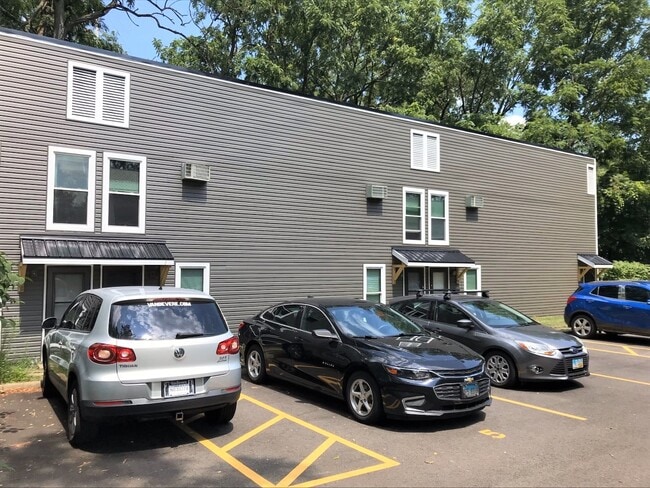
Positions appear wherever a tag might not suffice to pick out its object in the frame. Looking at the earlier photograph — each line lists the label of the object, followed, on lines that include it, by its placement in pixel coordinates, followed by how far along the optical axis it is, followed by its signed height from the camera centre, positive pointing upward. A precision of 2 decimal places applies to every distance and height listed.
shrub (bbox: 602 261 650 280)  23.39 -0.20
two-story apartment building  10.69 +1.96
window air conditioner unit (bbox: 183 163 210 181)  12.48 +2.29
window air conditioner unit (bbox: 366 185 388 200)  15.78 +2.31
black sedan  5.96 -1.24
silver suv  5.03 -1.00
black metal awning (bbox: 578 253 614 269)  21.58 +0.28
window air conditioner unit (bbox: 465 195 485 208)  18.16 +2.34
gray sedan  8.04 -1.20
